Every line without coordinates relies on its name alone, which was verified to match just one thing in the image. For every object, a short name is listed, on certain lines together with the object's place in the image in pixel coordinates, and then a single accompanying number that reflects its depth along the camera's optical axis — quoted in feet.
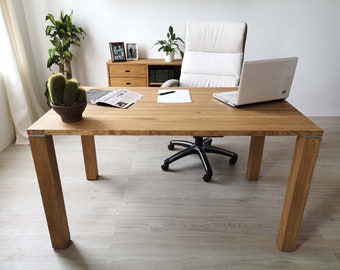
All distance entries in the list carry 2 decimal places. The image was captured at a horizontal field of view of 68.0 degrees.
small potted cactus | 3.49
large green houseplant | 8.62
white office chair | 6.59
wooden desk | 3.54
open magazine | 4.44
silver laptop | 3.86
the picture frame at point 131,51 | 9.49
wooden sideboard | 9.10
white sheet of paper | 4.73
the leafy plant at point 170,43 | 9.10
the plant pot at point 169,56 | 9.21
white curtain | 7.57
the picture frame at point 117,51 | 9.22
